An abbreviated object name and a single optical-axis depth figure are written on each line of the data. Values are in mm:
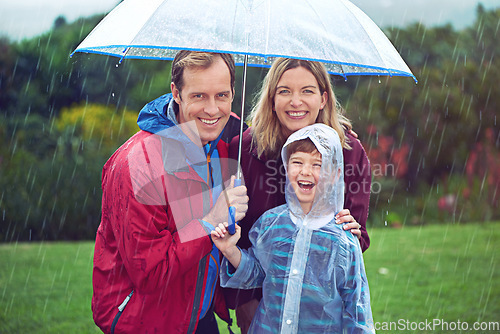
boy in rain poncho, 2867
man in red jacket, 2611
